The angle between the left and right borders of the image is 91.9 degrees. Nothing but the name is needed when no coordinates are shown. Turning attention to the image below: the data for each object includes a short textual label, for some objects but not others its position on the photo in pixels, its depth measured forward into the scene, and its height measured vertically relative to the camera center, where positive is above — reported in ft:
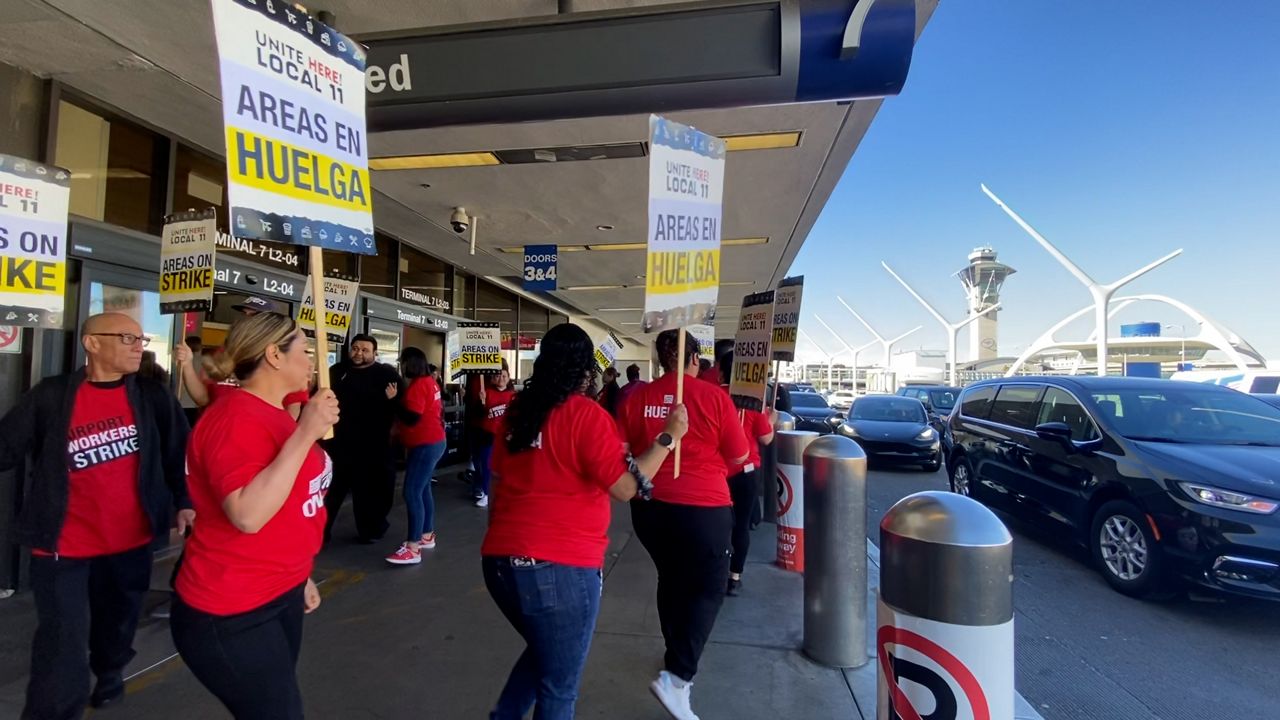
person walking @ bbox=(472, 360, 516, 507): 24.52 -1.85
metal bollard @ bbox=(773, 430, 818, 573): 18.28 -3.61
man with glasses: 8.40 -2.06
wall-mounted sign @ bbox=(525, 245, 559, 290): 31.65 +5.45
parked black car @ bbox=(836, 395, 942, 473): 36.86 -3.41
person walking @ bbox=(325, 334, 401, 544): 18.79 -2.06
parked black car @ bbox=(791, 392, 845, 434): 45.93 -2.69
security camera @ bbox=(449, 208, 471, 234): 26.27 +6.47
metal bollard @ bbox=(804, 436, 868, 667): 11.96 -3.49
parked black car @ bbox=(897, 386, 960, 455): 52.82 -1.45
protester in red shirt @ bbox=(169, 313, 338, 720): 5.69 -1.67
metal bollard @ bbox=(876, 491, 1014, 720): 6.17 -2.37
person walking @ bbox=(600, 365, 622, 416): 29.62 -0.86
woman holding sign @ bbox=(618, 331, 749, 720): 9.91 -2.33
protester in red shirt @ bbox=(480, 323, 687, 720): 6.91 -1.71
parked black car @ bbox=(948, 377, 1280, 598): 14.53 -2.39
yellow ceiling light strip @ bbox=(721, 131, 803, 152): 18.34 +7.18
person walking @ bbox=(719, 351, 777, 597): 15.46 -3.15
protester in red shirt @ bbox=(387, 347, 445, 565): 18.15 -2.19
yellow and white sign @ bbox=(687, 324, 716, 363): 29.78 +2.02
